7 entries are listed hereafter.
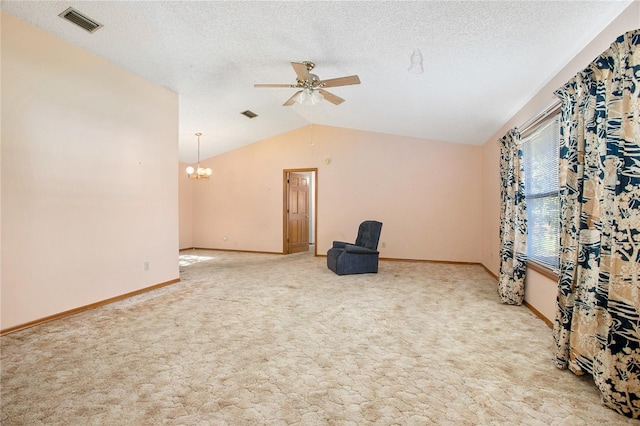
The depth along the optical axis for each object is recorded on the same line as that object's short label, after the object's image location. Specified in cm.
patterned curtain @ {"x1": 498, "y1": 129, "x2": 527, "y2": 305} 347
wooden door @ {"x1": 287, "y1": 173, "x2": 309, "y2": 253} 747
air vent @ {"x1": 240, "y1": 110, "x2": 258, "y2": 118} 561
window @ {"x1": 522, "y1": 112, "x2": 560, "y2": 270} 303
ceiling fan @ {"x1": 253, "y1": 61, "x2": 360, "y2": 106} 305
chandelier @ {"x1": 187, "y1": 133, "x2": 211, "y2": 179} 635
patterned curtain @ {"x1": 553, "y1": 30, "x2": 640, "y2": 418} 159
